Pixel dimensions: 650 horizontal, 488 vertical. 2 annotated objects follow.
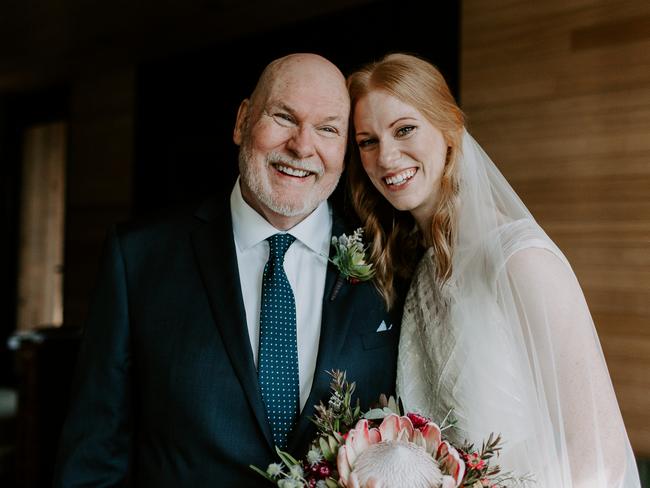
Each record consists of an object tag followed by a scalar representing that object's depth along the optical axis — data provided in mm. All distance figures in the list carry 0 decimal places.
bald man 1582
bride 1532
